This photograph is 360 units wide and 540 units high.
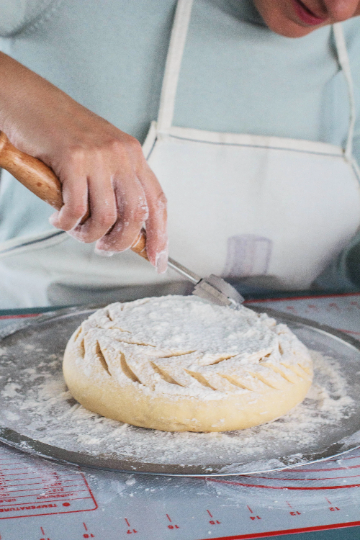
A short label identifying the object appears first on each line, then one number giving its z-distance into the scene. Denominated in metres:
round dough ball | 0.91
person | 1.38
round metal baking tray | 0.79
